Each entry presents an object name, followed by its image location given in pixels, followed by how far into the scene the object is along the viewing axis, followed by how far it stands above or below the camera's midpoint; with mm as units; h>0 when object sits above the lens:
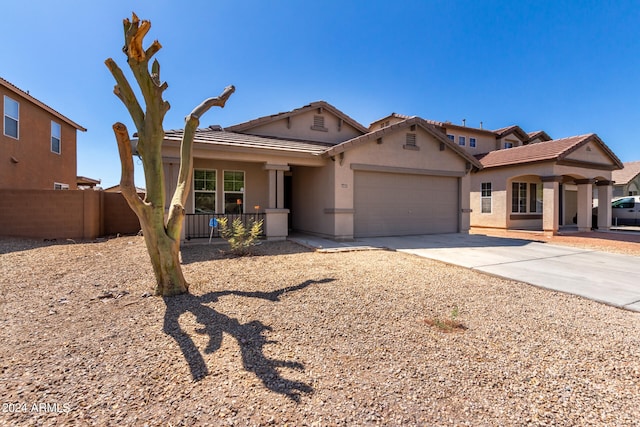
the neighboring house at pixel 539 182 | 14562 +1679
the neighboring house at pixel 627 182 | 27000 +2838
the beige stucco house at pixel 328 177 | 10727 +1409
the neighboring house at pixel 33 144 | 12984 +3370
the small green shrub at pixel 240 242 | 8094 -840
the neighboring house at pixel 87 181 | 21375 +2170
